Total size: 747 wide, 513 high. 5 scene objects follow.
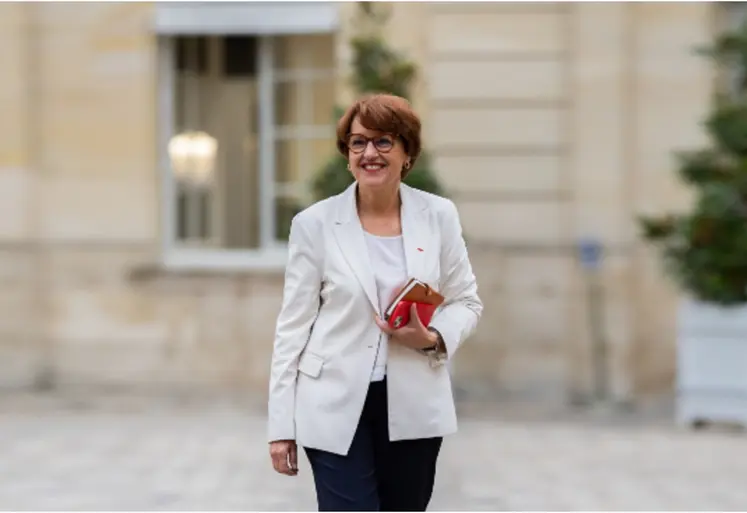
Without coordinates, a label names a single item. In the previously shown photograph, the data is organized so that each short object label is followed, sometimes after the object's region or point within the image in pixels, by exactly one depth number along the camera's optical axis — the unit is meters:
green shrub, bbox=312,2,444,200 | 14.96
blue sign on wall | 16.53
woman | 5.88
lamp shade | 18.34
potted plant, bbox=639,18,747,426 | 14.71
